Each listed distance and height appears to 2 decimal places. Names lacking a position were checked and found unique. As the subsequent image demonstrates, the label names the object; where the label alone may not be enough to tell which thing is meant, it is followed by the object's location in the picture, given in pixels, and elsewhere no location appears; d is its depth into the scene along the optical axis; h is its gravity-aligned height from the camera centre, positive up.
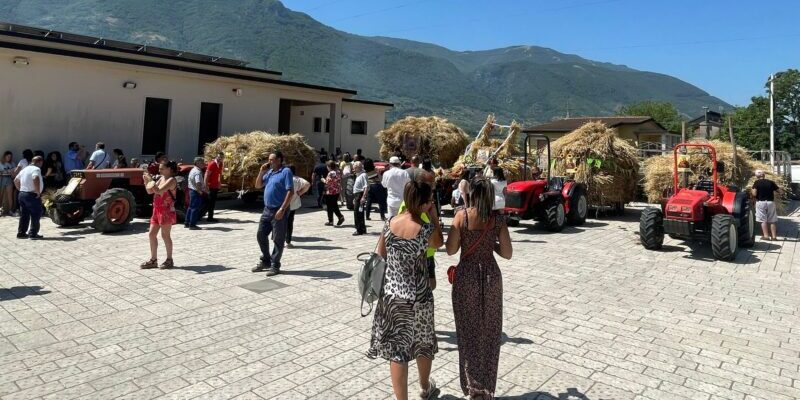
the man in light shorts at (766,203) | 11.20 +0.65
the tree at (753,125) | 57.62 +12.51
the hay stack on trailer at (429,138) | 17.28 +2.79
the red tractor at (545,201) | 11.54 +0.51
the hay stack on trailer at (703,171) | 13.26 +1.58
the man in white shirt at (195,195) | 11.21 +0.29
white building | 13.83 +3.48
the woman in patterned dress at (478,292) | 3.42 -0.50
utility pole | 33.21 +7.82
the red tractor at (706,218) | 8.83 +0.21
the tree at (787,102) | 61.16 +16.17
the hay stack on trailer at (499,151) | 14.72 +2.11
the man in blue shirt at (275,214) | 7.22 -0.05
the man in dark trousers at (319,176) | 15.04 +1.13
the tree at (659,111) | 92.63 +22.03
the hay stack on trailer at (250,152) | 14.01 +1.68
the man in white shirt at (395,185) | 7.22 +0.46
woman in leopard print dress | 3.40 -0.57
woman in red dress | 7.35 +0.04
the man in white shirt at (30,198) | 9.52 +0.05
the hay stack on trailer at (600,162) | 14.03 +1.79
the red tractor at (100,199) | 10.36 +0.10
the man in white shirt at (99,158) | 12.95 +1.18
